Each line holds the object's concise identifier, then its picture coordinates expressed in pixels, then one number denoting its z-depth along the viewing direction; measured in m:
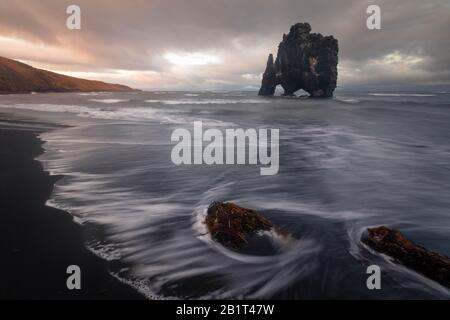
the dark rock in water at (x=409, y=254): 5.19
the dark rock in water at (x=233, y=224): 6.17
